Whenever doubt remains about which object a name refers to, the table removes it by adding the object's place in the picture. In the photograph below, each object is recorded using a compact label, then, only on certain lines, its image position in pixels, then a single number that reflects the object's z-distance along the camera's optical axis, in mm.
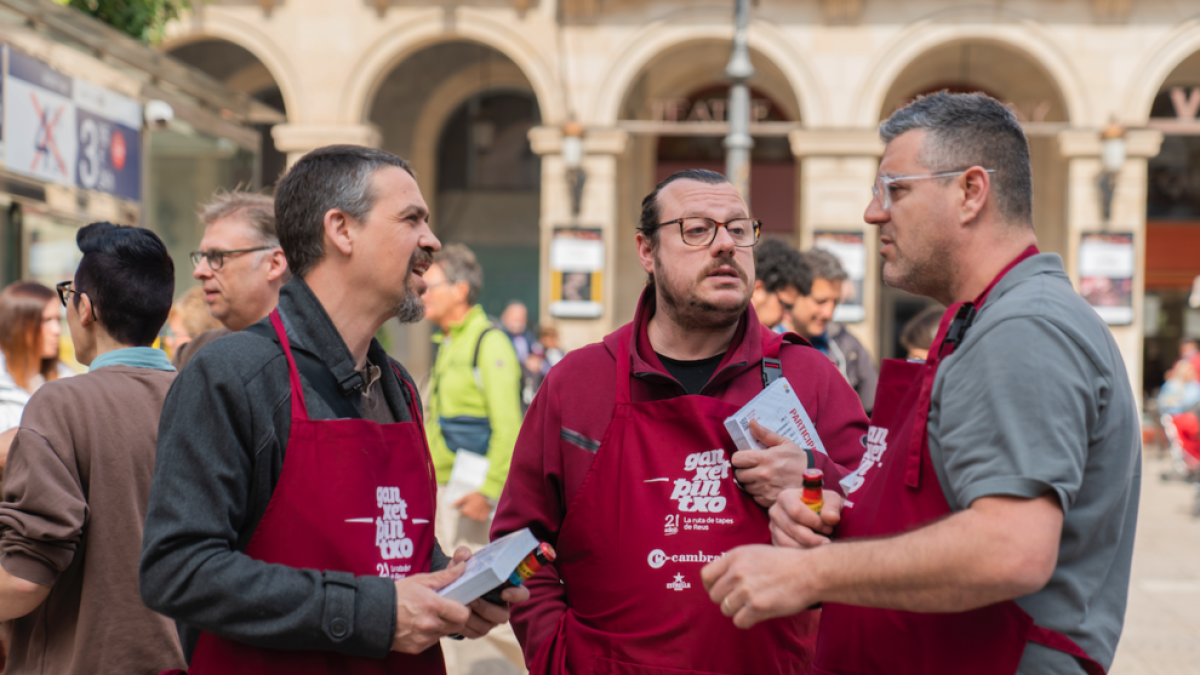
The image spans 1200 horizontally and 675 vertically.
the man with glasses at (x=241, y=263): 3555
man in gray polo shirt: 1649
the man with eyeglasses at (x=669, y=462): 2408
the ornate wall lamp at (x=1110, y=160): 15422
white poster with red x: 6367
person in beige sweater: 2389
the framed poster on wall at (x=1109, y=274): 15836
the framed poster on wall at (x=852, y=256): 15695
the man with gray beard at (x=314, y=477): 1880
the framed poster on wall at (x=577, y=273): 16125
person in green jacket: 5230
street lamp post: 11219
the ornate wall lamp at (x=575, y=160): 15867
